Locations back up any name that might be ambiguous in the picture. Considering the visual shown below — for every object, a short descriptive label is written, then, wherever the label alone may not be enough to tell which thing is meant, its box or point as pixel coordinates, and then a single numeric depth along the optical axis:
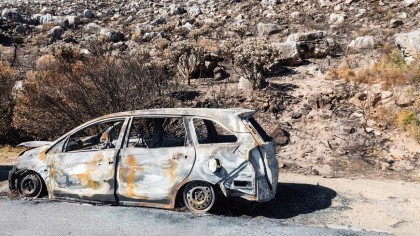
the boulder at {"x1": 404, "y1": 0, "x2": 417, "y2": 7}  24.49
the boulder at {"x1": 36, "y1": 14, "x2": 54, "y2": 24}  32.03
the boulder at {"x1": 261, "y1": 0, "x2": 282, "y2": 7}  30.62
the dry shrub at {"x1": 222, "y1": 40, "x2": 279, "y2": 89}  15.68
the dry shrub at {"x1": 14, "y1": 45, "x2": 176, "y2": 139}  12.66
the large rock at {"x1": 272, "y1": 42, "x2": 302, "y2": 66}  18.44
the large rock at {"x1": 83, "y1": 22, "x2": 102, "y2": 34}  29.06
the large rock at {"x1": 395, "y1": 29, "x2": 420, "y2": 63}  15.62
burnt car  6.21
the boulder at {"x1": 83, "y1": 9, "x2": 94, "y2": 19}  33.97
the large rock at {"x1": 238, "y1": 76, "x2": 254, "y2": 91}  15.67
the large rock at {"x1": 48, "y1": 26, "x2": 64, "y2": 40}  27.74
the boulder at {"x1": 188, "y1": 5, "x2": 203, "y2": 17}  32.19
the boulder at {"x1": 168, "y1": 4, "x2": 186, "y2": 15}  33.24
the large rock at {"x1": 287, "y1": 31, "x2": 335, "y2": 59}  19.42
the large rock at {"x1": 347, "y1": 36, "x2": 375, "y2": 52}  19.82
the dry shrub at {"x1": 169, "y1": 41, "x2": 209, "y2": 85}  17.28
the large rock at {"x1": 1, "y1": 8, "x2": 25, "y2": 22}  31.51
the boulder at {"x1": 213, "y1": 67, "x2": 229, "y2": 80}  17.44
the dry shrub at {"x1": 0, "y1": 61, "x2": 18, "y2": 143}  13.46
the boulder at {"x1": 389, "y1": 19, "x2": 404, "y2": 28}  22.17
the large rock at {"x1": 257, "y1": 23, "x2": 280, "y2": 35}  24.41
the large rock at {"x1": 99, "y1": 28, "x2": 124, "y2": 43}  26.41
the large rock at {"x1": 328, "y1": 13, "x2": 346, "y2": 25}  24.72
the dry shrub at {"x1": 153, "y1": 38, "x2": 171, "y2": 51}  21.74
